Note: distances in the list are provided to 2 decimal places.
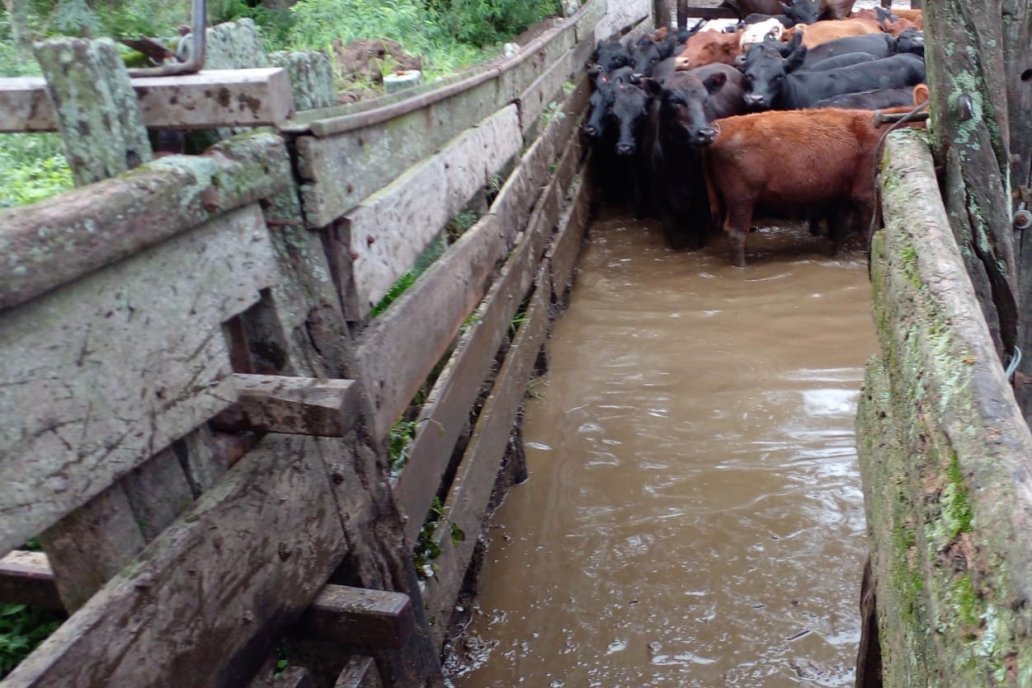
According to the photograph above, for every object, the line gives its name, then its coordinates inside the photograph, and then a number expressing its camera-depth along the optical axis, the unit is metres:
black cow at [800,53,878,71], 9.37
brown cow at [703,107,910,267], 7.09
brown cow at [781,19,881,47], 11.59
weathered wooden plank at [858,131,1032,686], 1.09
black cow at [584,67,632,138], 8.34
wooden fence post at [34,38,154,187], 1.63
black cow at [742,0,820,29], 13.48
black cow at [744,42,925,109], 8.52
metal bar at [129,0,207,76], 1.86
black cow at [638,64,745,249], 7.34
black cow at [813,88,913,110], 7.80
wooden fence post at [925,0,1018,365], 2.41
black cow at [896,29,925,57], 9.40
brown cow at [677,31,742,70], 10.52
